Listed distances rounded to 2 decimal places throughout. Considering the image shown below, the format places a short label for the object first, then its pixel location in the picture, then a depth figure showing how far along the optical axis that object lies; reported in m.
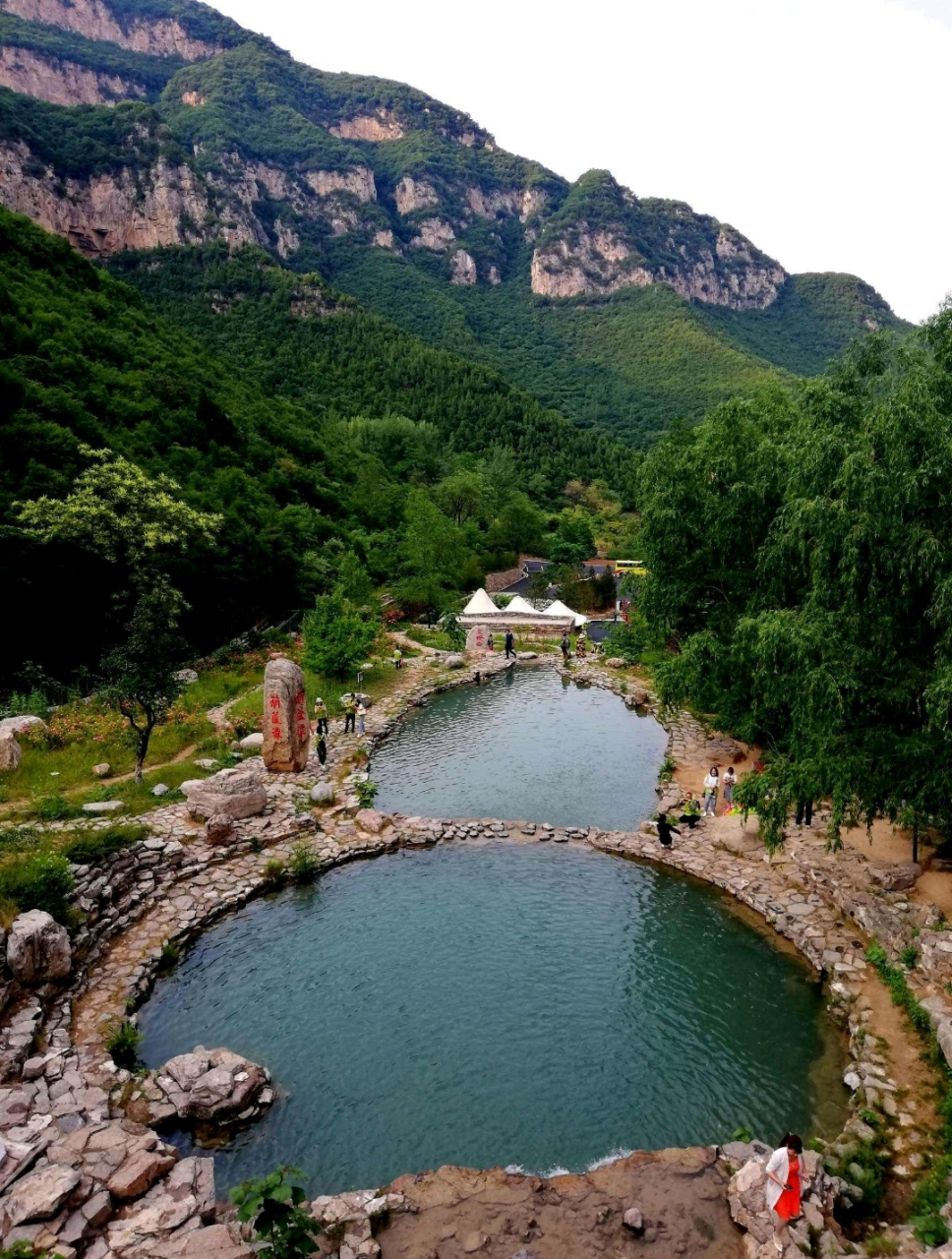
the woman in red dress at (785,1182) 7.91
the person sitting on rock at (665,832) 17.17
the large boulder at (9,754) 17.58
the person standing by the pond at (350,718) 23.77
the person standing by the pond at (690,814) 18.03
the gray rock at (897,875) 13.91
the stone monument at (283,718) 19.89
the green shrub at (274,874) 15.68
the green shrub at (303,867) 16.00
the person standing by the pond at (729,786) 19.08
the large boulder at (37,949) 11.31
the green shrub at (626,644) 30.82
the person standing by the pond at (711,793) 19.00
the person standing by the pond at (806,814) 16.22
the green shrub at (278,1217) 7.39
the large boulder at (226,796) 17.12
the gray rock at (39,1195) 7.50
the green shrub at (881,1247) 7.63
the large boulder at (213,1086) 9.73
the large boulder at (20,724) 18.33
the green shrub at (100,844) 14.06
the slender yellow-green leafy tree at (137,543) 17.12
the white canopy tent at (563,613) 39.84
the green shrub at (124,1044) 10.80
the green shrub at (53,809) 15.84
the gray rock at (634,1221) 8.02
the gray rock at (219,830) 16.33
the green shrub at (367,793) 19.09
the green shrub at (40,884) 12.25
